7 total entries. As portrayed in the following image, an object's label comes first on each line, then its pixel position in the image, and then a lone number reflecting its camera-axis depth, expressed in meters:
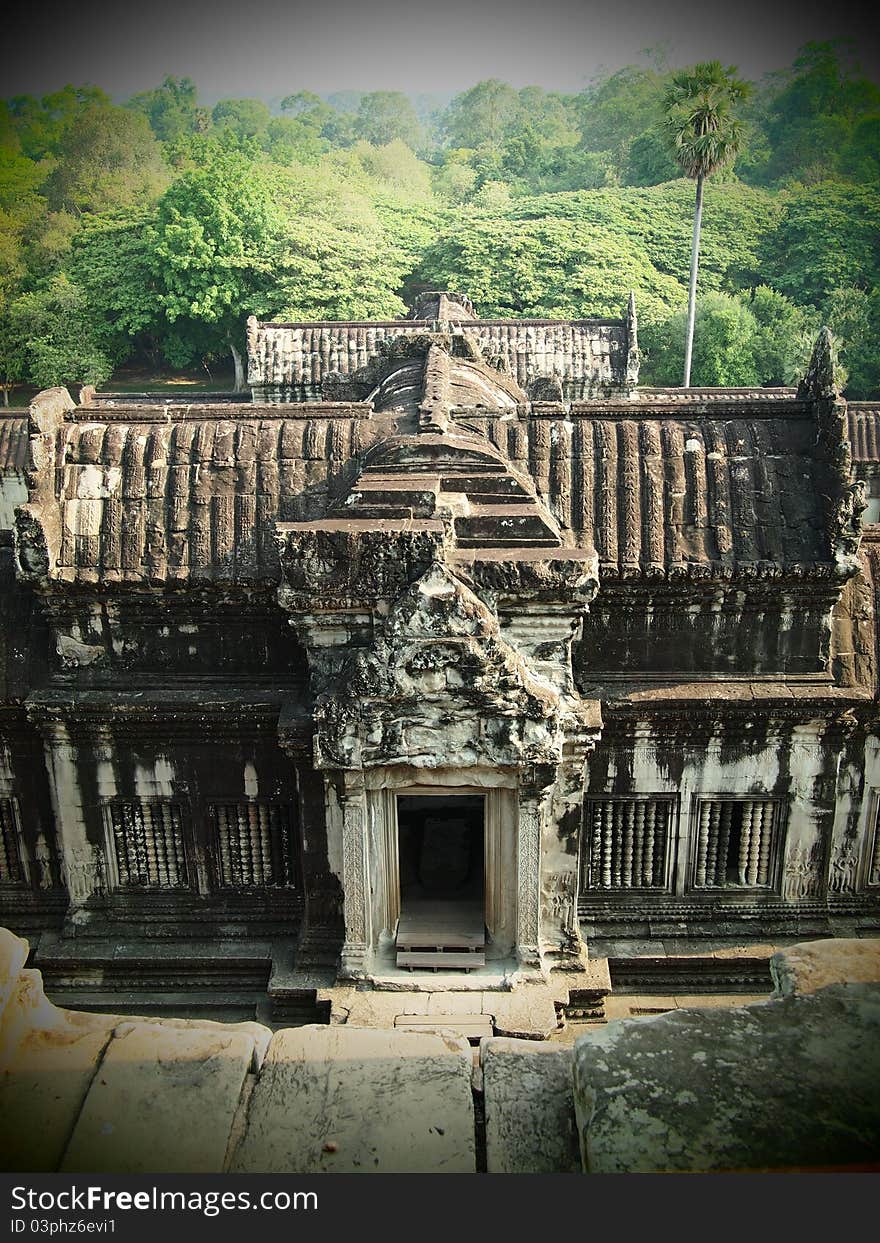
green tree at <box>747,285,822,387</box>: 40.12
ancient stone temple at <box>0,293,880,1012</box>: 9.95
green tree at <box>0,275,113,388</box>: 41.75
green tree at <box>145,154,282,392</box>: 42.38
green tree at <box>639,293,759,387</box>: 40.97
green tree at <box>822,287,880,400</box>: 42.16
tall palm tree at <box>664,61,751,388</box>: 33.88
